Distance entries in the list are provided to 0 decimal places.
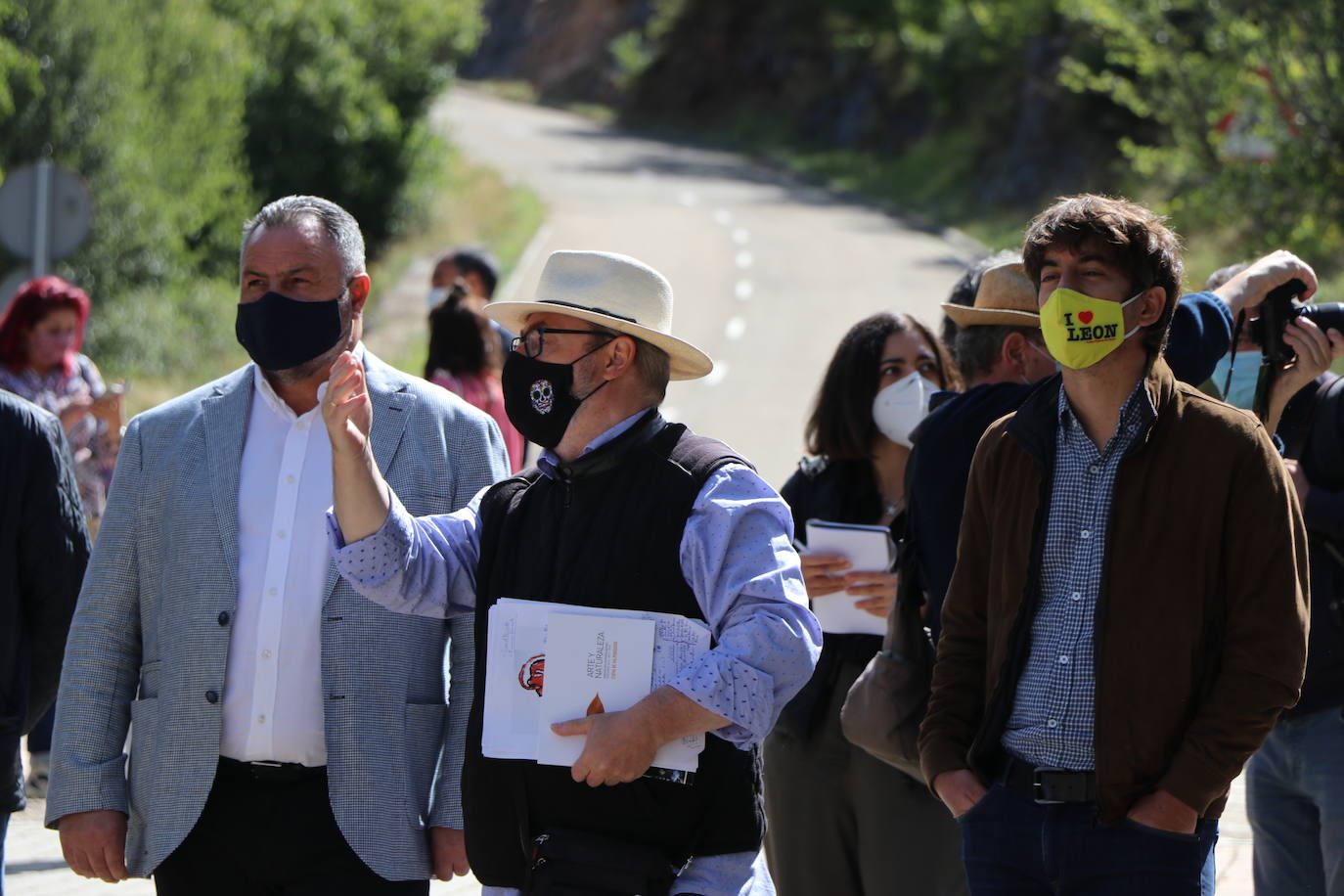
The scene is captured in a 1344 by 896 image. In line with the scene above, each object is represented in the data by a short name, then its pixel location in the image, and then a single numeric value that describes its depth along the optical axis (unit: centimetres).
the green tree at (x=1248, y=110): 3881
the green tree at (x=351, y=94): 4956
